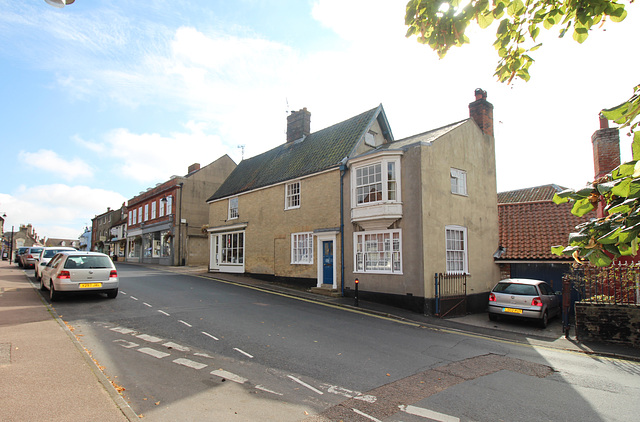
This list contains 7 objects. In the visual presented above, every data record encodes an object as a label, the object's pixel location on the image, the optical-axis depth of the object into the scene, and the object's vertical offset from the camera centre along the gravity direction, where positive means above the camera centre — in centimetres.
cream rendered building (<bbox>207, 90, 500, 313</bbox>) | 1453 +130
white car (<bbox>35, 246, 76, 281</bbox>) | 1849 -79
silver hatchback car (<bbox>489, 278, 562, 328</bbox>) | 1231 -199
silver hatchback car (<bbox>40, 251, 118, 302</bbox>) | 1219 -107
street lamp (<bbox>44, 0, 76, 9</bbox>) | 507 +322
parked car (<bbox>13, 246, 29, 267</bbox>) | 3051 -73
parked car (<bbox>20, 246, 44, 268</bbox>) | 2689 -101
